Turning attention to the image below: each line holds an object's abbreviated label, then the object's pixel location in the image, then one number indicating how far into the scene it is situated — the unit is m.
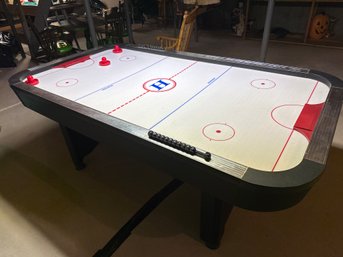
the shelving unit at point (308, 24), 3.65
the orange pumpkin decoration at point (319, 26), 3.73
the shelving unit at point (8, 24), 3.58
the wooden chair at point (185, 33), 2.24
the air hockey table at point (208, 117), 0.74
